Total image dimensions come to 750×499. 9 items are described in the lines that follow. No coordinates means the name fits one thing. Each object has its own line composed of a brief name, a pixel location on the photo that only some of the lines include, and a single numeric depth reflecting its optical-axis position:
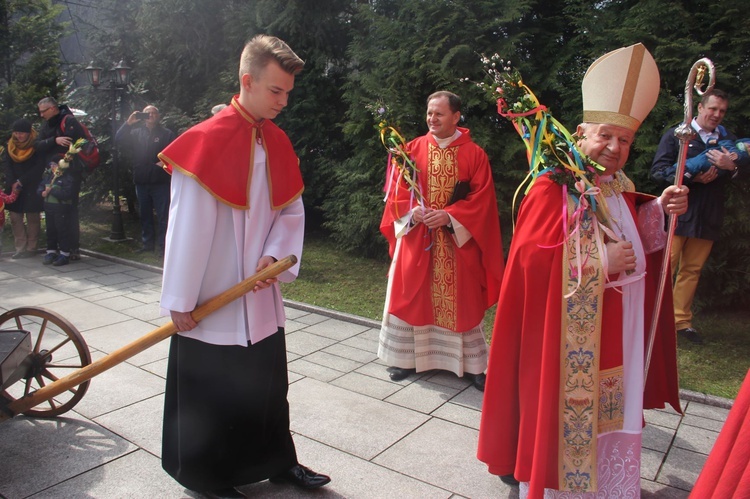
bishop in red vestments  2.59
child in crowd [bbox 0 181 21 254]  7.65
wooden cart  2.54
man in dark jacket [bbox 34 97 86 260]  8.38
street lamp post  10.11
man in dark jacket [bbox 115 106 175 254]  8.89
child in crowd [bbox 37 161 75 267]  8.29
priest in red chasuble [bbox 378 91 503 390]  4.32
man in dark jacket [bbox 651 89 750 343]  4.86
